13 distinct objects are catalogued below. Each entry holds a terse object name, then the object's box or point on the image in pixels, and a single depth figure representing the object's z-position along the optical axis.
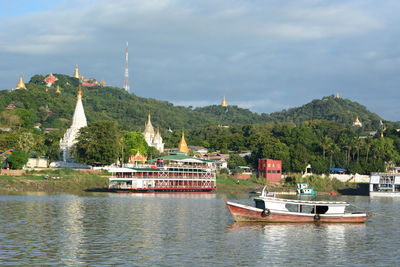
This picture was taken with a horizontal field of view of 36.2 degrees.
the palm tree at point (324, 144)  169.89
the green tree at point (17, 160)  119.00
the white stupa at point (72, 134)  147.00
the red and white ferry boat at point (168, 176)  117.06
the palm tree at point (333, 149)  168.23
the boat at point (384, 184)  140.52
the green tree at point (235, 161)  162.12
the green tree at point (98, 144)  128.00
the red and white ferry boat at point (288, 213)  59.38
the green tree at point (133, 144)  144.62
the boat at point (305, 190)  131.75
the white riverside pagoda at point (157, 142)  194.75
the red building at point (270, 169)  150.88
